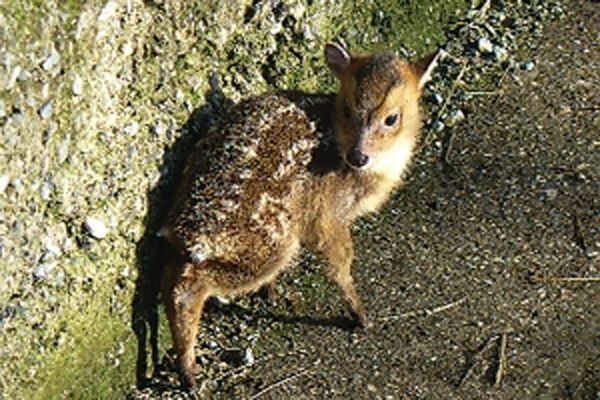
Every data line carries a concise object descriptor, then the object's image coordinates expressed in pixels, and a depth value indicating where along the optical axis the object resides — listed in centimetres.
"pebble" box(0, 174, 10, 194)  714
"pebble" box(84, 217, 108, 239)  797
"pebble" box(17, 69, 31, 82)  717
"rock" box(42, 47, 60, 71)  734
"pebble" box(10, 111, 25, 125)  716
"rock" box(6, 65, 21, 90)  707
